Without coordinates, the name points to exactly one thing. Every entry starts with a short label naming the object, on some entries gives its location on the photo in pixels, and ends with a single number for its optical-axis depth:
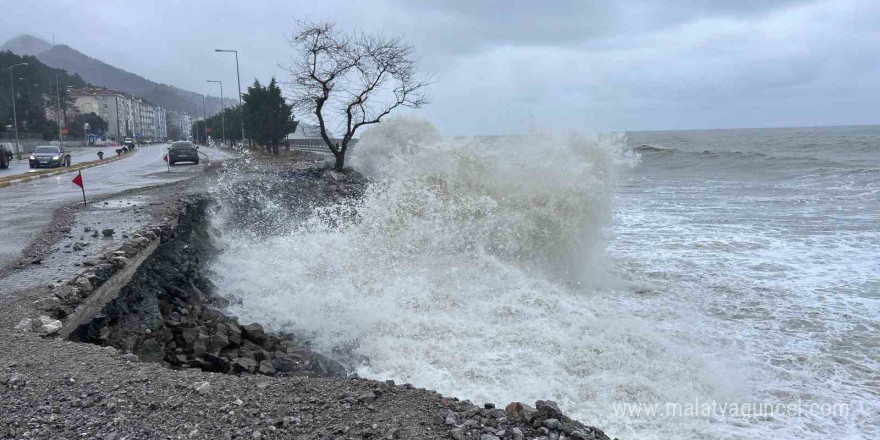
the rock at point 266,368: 5.71
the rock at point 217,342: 6.19
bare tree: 22.02
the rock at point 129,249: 7.65
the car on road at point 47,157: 28.50
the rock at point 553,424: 3.95
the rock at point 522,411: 4.05
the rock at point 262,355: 6.20
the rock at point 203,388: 3.94
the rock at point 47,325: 4.98
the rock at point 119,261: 7.06
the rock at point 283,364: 6.10
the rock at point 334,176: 20.92
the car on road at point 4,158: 28.94
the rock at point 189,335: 6.36
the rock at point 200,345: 6.02
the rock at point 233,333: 6.46
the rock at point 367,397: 4.08
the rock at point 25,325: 4.95
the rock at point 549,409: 4.10
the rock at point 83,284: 6.10
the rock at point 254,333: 6.79
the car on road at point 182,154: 30.77
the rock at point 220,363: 5.68
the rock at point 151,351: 5.86
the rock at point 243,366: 5.64
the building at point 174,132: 179.29
